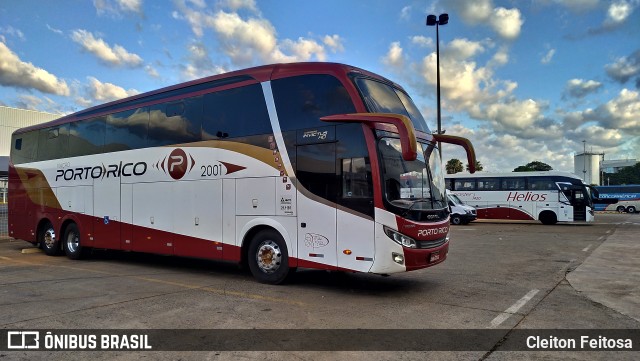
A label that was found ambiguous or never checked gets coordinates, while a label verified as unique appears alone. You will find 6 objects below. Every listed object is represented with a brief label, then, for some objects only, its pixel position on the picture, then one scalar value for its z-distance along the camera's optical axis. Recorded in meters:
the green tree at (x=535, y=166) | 88.11
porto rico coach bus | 7.35
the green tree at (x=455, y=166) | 65.12
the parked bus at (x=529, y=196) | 27.56
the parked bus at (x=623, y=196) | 46.62
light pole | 23.83
